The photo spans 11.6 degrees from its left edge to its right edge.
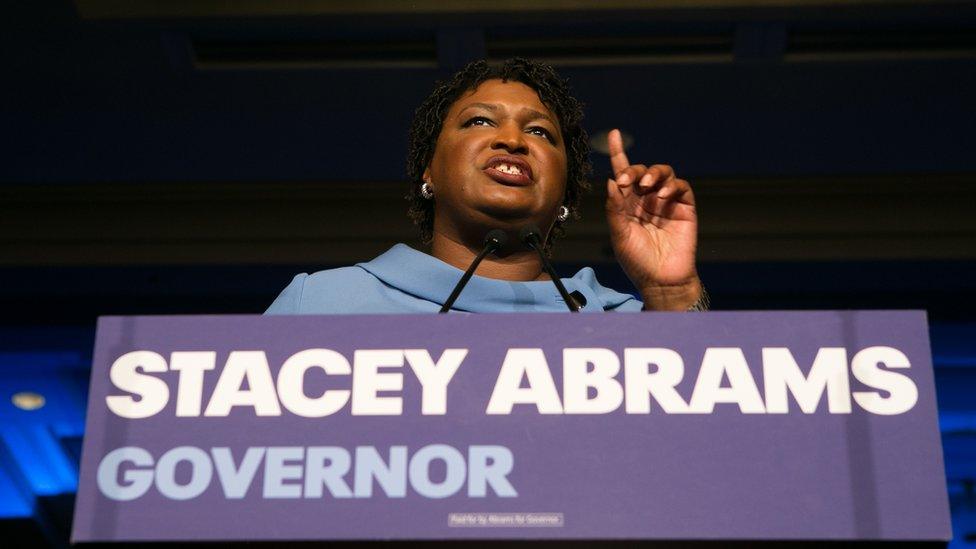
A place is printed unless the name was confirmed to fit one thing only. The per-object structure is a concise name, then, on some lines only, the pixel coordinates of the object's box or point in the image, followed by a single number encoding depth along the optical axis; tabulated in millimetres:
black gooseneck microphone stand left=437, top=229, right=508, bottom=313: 4280
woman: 4678
